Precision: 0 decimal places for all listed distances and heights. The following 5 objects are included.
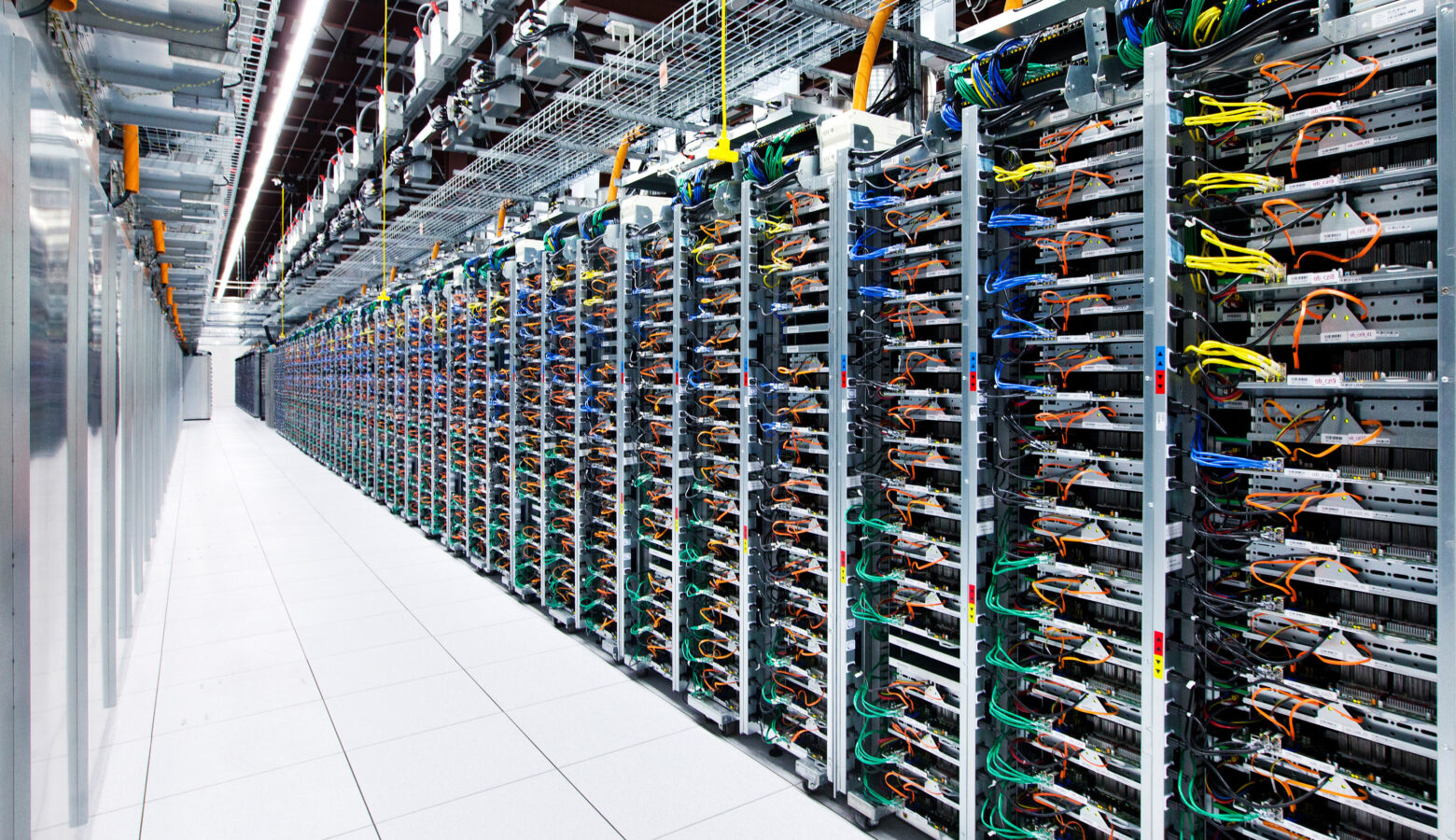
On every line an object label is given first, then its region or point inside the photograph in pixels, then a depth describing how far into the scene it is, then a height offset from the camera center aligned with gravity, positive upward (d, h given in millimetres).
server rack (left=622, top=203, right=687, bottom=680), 3502 -213
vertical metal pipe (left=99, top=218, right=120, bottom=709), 3355 -290
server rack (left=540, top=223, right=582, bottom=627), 4496 -147
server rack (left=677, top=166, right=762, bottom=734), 3078 -244
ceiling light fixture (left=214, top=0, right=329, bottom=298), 3957 +2078
